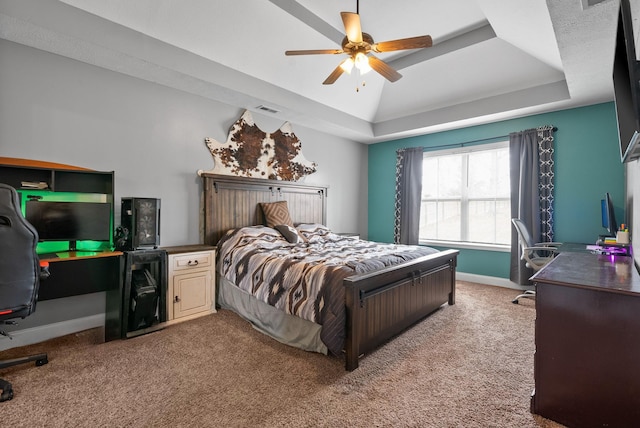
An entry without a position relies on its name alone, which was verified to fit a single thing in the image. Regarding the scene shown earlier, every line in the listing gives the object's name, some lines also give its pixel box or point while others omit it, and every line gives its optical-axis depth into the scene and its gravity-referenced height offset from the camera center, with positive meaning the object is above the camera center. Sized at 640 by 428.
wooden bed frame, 2.23 -0.52
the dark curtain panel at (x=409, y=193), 5.34 +0.40
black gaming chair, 1.81 -0.32
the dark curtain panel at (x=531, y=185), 4.08 +0.43
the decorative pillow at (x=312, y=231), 4.18 -0.23
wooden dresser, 1.46 -0.68
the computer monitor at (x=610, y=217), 2.94 +0.00
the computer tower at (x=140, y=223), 2.82 -0.09
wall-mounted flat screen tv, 1.20 +0.63
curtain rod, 4.52 +1.18
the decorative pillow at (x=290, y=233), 3.81 -0.23
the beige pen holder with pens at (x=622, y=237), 3.00 -0.20
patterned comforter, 2.23 -0.46
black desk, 2.44 -0.52
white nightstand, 3.04 -0.72
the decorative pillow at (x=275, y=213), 4.09 +0.02
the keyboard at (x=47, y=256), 2.37 -0.34
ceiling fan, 2.31 +1.39
